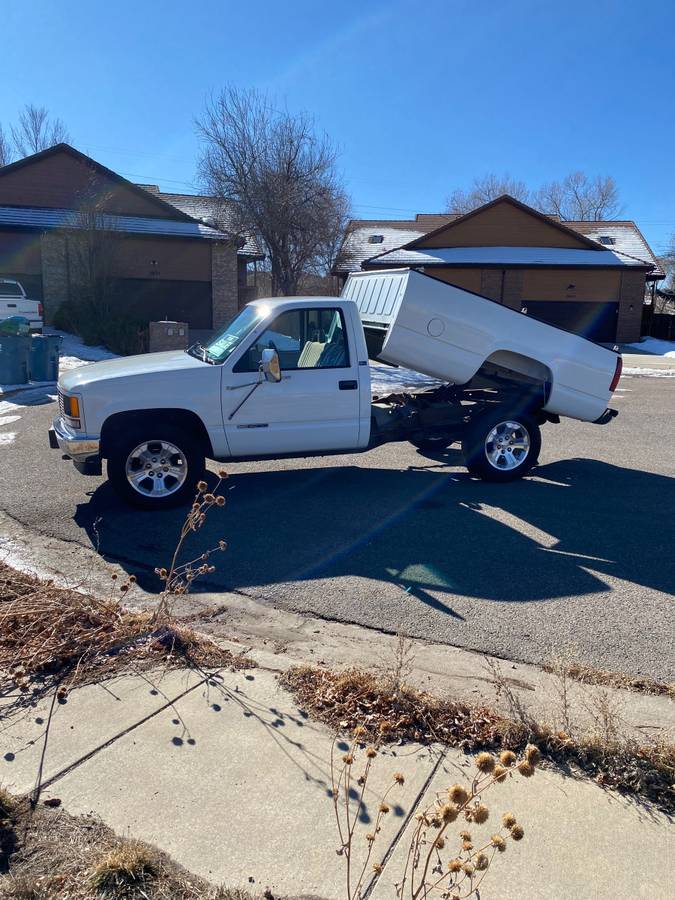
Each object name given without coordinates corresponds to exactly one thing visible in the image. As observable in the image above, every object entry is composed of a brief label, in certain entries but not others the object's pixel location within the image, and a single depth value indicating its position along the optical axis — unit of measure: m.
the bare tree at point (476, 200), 69.56
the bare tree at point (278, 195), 31.20
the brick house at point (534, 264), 34.47
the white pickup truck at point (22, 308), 21.70
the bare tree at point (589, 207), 70.19
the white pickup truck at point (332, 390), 6.72
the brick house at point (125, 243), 27.47
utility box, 19.52
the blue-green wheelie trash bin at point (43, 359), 15.81
